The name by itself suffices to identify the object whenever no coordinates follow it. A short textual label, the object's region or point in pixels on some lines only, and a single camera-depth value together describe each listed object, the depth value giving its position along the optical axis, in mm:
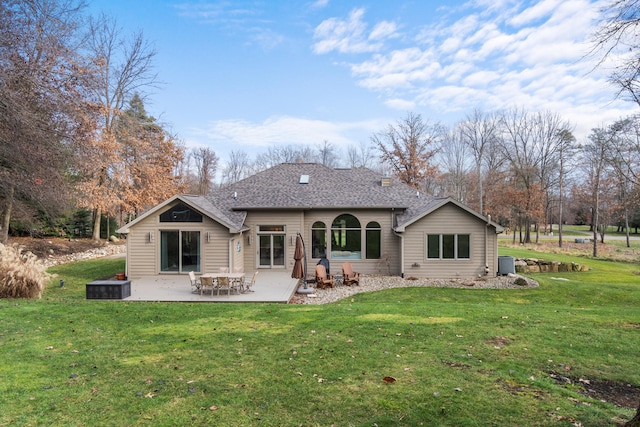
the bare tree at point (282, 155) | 54500
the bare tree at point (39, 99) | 12508
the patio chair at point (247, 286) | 13086
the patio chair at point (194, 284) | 12809
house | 15938
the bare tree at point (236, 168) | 53906
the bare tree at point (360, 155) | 52625
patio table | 12477
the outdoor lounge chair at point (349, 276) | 15984
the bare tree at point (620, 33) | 5441
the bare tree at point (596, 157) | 29300
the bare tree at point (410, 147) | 37812
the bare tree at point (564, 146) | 39031
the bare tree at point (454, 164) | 47625
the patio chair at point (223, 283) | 12469
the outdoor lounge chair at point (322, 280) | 15375
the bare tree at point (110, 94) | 23655
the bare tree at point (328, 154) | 54688
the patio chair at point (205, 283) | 12375
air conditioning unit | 18125
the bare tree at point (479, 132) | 44594
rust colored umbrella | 14266
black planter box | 11773
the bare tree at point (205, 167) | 49062
